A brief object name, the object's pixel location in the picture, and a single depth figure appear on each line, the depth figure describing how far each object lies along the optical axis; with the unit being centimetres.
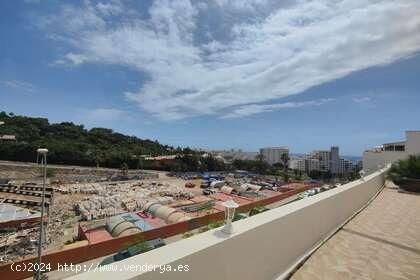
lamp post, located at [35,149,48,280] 915
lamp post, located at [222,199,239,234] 229
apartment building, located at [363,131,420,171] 1538
